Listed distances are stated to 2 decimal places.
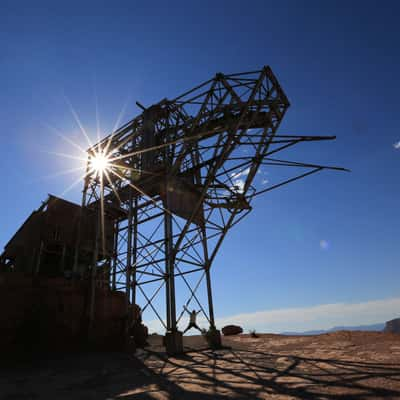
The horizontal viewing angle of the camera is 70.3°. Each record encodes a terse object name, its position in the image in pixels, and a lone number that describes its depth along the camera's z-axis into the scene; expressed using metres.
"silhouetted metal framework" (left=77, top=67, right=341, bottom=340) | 12.35
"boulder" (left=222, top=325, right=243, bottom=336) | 21.86
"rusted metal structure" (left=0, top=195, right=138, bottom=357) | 11.84
